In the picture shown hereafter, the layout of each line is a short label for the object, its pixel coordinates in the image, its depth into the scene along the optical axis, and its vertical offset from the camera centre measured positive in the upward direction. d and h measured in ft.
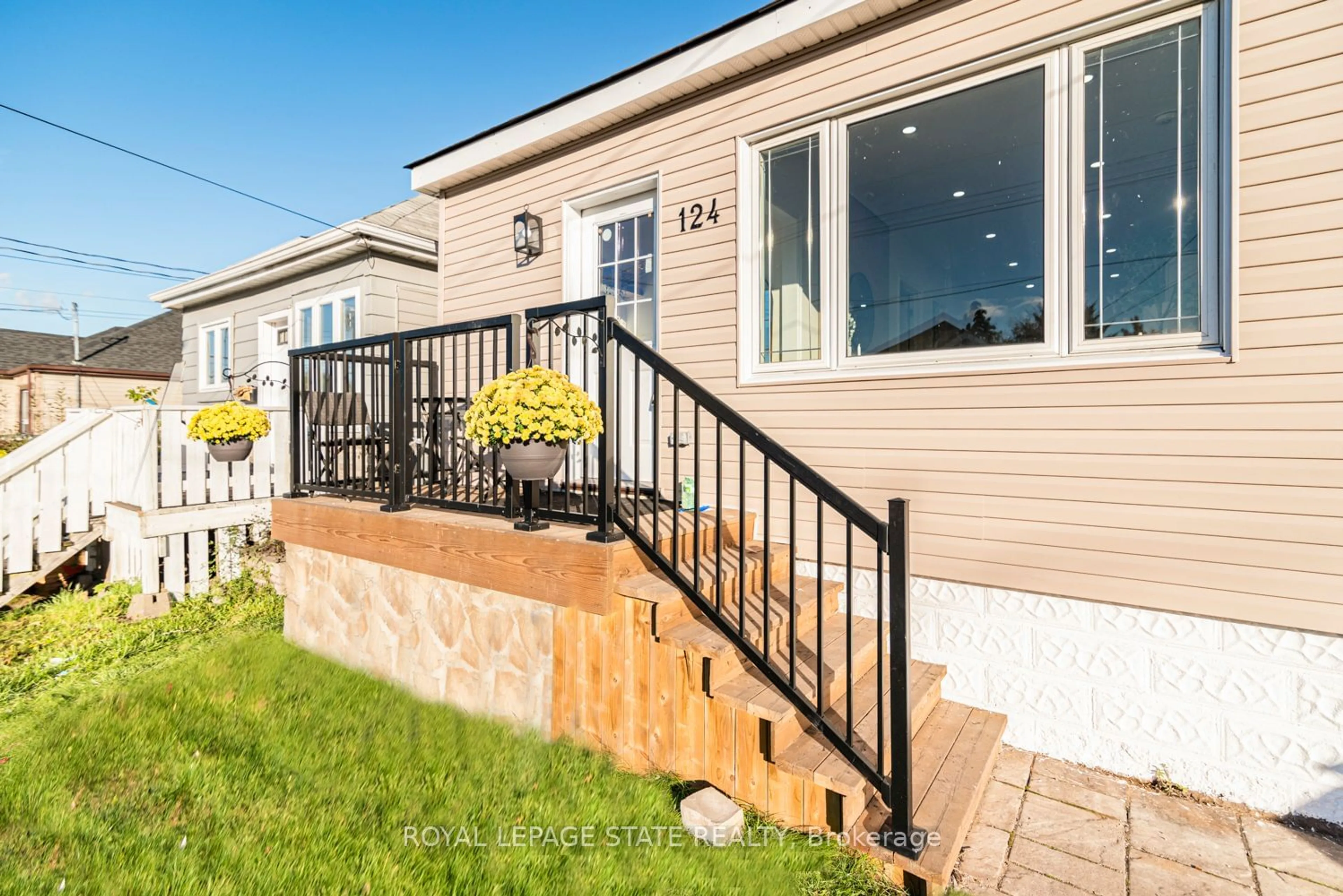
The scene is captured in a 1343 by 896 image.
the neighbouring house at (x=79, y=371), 58.95 +7.98
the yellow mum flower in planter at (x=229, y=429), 14.62 +0.47
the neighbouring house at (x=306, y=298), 22.44 +6.47
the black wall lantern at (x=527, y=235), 15.42 +5.55
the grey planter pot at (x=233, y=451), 14.98 -0.11
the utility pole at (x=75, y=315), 81.30 +18.45
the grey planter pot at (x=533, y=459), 8.45 -0.20
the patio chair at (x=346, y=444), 12.10 +0.06
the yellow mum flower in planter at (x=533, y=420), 8.22 +0.36
